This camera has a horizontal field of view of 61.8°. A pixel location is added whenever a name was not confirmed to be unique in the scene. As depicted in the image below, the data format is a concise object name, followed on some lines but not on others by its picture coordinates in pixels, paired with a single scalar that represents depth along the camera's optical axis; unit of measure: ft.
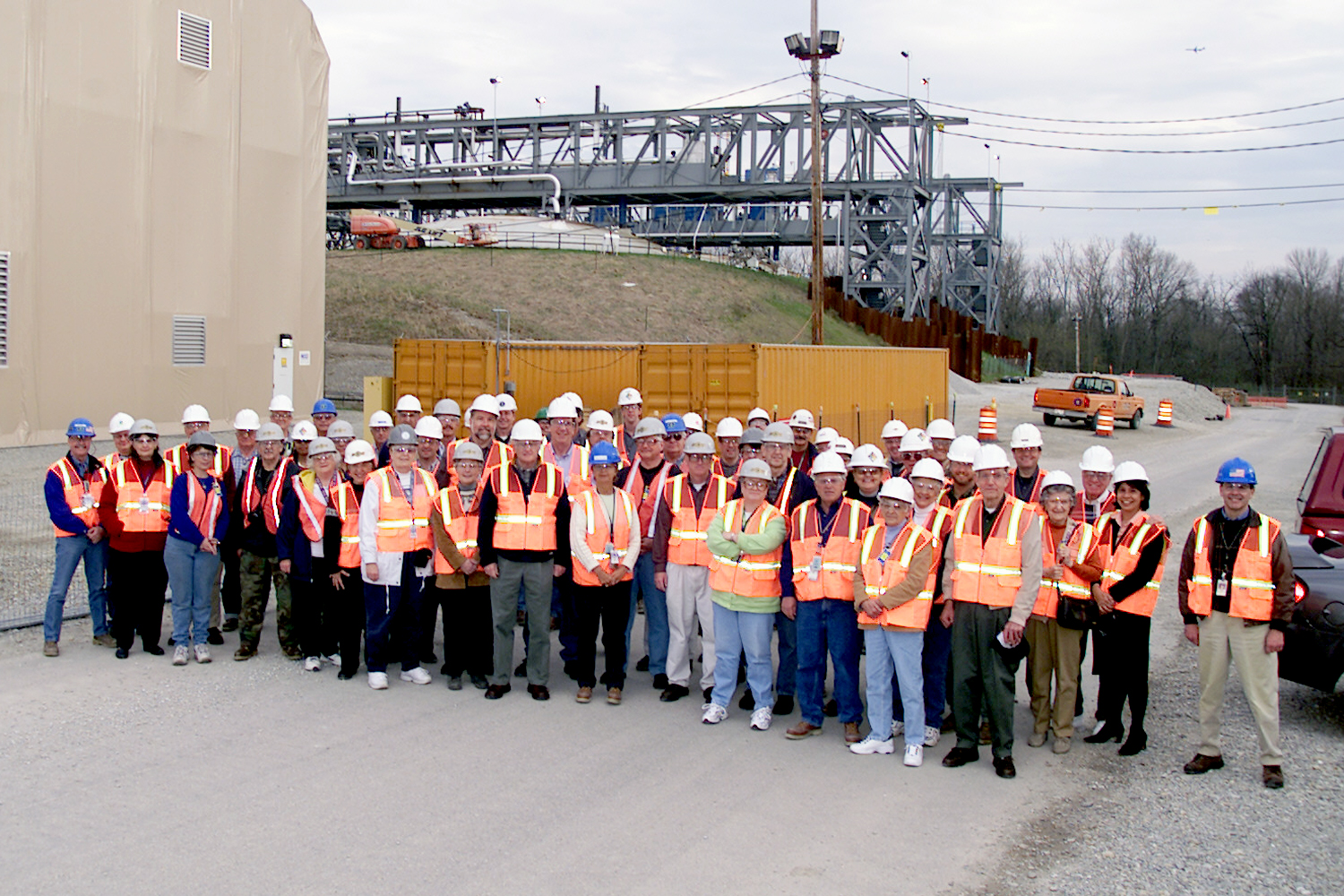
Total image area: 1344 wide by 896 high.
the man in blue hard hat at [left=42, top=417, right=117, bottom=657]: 28.40
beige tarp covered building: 64.39
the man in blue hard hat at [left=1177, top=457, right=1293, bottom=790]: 21.42
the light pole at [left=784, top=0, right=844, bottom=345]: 80.02
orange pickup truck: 127.24
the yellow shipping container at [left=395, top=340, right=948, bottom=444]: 63.41
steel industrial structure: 179.32
